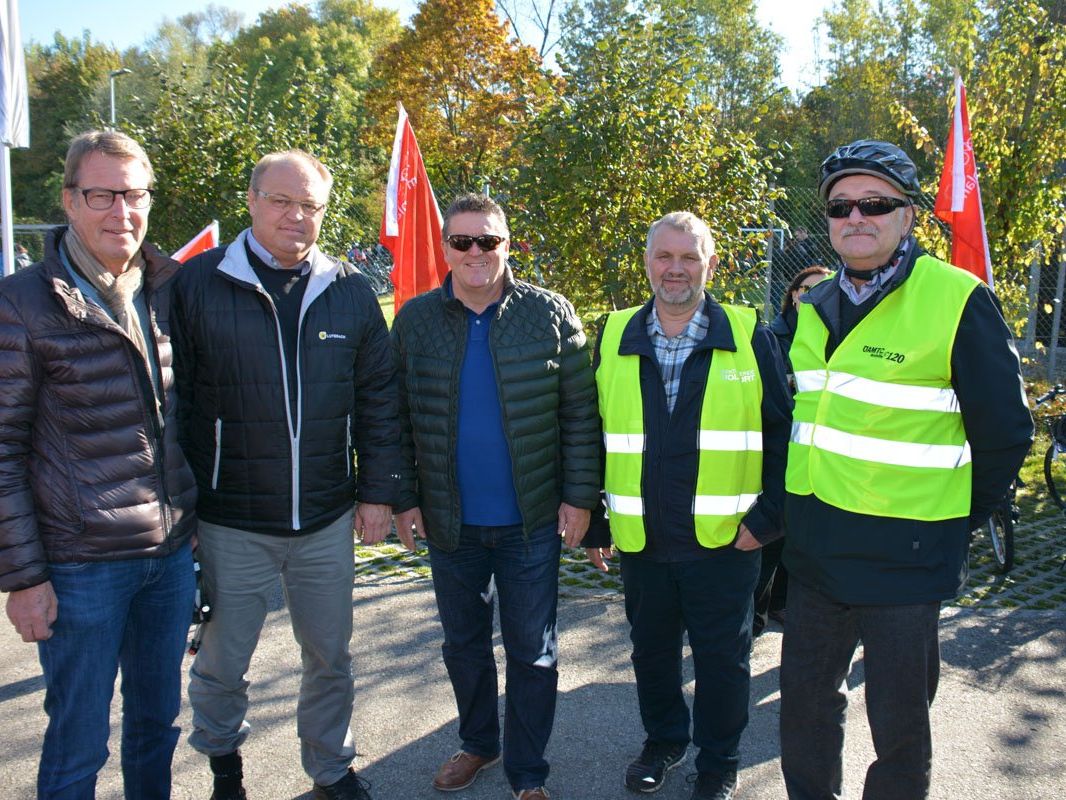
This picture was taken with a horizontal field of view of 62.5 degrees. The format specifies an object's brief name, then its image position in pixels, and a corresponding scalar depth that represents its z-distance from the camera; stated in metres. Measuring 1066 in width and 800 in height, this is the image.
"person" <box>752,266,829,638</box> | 4.44
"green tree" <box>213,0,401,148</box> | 40.47
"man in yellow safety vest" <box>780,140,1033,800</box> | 2.49
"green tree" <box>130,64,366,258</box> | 8.73
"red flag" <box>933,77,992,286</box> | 6.36
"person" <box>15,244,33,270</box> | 16.95
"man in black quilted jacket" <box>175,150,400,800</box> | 2.95
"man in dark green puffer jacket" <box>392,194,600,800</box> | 3.18
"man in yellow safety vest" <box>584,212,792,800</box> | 3.10
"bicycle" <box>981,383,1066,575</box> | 5.46
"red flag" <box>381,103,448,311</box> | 6.33
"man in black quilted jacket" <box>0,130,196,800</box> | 2.43
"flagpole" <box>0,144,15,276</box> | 5.83
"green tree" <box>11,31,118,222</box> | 43.28
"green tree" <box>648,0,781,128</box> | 40.84
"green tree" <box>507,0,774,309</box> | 6.36
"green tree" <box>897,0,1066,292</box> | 7.50
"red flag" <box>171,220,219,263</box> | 6.71
